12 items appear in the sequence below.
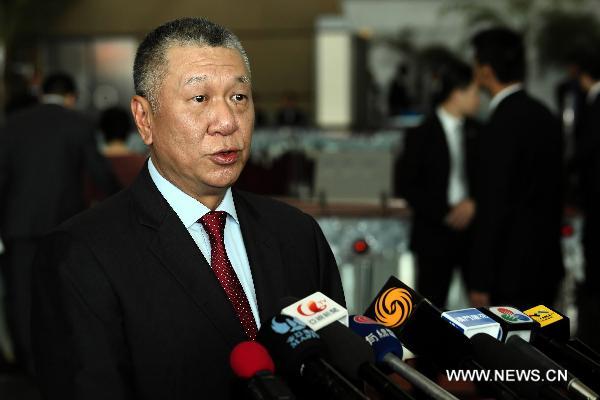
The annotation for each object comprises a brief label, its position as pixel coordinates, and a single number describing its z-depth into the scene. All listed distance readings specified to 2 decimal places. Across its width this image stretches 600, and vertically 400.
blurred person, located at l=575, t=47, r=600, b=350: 4.98
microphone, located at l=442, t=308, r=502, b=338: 1.86
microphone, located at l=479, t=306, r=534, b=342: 1.87
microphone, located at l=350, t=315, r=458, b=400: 1.67
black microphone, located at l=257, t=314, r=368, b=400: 1.71
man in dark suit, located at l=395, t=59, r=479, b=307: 4.77
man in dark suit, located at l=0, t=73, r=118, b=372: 4.85
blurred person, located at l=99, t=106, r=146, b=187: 5.51
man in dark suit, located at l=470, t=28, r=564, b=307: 3.74
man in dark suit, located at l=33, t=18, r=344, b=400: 1.96
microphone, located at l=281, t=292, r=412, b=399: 1.71
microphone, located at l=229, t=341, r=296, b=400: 1.67
